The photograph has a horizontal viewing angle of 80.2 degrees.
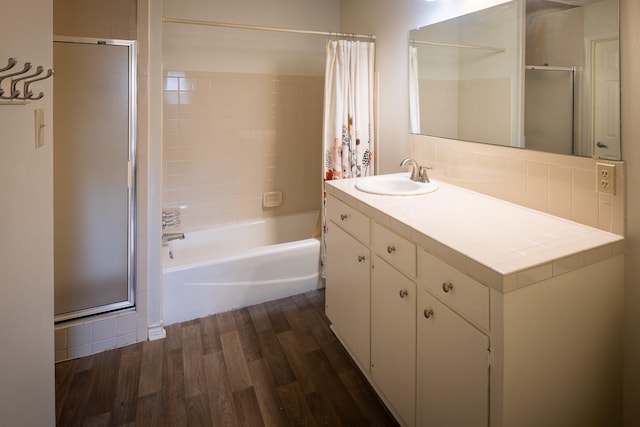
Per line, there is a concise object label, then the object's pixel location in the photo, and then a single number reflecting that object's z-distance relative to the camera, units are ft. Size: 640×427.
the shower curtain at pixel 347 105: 8.70
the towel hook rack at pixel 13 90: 2.69
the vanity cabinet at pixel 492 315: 3.50
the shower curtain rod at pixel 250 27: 7.60
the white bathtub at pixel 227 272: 7.93
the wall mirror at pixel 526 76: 4.42
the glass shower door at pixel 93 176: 6.53
